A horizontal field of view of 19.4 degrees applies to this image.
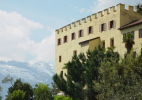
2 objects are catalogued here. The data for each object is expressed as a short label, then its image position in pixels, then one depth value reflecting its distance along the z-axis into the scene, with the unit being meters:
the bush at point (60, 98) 62.31
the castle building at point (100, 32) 62.47
